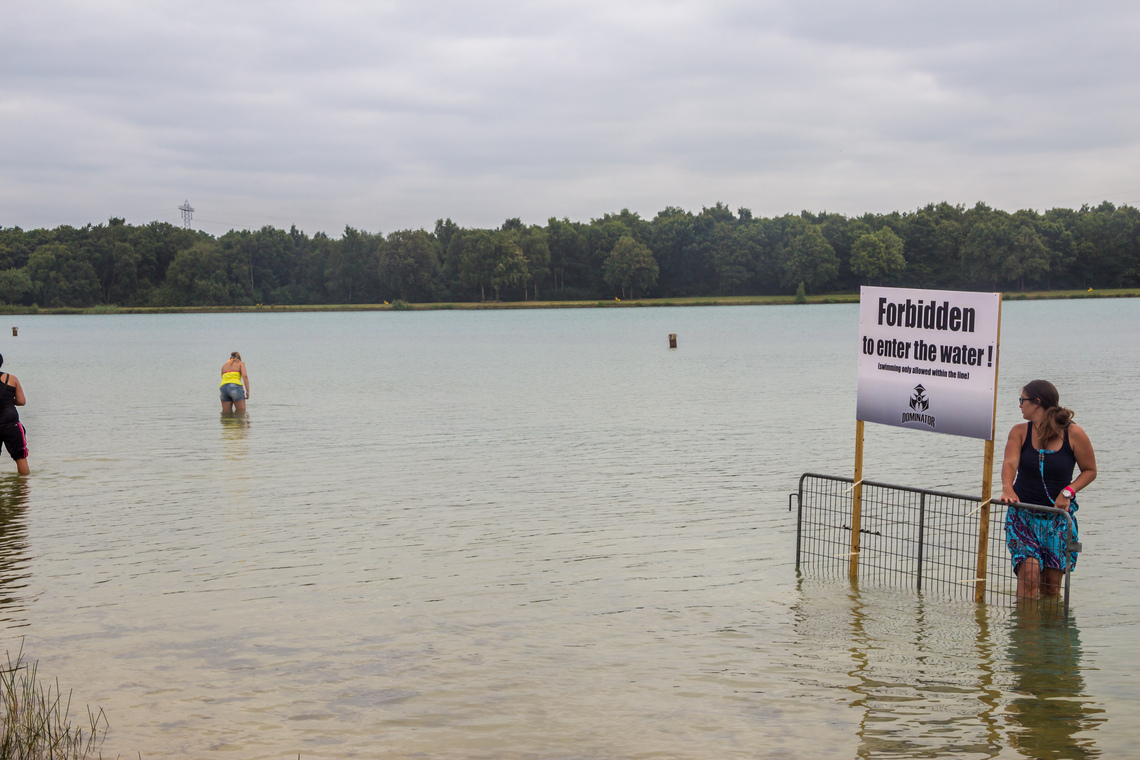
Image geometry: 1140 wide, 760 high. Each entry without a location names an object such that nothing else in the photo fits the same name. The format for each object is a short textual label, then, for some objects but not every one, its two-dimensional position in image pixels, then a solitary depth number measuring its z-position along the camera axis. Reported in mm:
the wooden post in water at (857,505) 8633
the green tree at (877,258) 158125
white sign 7602
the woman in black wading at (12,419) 14836
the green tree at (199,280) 165250
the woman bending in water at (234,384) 25688
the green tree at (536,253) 168750
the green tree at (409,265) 167125
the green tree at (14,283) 157125
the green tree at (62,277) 160125
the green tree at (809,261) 160125
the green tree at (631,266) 167125
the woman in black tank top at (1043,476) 7605
